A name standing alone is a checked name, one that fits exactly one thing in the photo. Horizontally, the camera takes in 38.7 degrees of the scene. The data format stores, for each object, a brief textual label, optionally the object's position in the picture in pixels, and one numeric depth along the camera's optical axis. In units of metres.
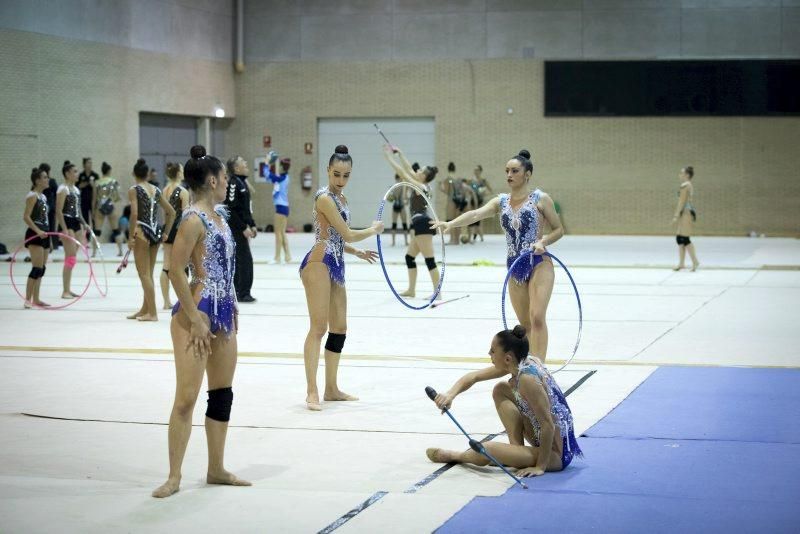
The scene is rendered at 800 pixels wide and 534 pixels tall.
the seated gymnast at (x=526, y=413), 7.16
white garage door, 36.62
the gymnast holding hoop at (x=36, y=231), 16.58
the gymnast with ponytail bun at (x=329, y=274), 9.53
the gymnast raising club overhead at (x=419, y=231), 17.48
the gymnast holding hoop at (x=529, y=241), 10.10
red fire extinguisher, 36.91
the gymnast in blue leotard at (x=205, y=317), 6.66
